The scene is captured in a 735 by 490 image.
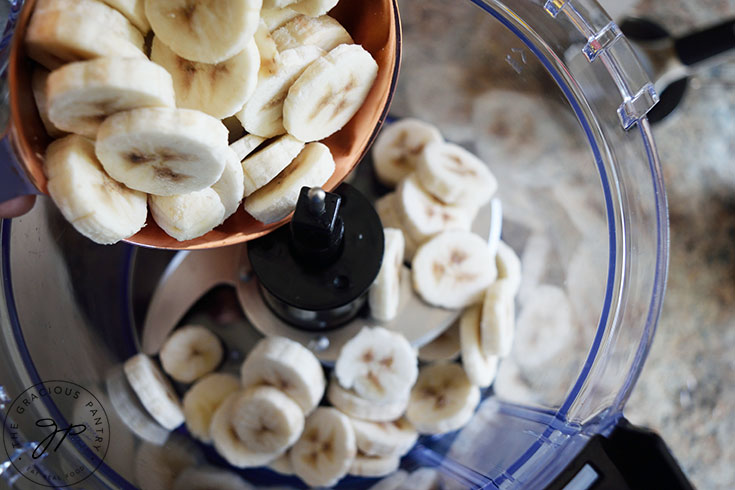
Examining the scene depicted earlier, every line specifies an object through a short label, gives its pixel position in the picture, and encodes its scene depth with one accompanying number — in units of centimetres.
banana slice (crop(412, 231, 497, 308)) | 34
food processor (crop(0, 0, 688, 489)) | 28
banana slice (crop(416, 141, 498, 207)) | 35
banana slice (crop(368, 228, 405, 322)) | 32
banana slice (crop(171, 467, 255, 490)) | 31
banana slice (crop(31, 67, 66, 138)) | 25
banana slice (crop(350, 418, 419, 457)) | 33
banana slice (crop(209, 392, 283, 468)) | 32
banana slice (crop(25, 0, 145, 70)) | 23
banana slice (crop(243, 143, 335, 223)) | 28
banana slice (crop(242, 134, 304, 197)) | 27
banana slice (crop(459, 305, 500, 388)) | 33
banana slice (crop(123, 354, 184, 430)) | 32
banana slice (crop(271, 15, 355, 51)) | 28
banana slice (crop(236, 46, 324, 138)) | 27
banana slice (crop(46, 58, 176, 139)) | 23
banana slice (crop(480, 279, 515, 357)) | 32
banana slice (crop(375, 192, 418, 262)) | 36
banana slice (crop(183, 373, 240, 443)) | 33
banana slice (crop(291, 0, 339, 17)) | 27
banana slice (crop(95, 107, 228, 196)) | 24
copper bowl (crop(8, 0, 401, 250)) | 28
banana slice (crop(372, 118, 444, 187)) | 37
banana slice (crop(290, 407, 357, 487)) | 32
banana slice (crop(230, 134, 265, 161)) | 28
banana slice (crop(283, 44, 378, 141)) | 27
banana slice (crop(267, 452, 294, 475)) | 33
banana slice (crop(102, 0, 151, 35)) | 25
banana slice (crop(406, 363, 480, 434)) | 34
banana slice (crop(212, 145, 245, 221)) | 26
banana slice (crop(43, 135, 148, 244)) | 24
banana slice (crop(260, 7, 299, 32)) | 27
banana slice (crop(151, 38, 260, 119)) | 26
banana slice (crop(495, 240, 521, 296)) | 35
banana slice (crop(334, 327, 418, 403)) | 32
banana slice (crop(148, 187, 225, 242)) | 26
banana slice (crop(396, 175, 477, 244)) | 35
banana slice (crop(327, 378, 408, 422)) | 33
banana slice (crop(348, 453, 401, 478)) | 33
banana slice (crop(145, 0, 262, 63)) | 24
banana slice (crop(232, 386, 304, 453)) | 31
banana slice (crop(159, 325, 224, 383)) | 34
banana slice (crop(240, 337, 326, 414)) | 31
